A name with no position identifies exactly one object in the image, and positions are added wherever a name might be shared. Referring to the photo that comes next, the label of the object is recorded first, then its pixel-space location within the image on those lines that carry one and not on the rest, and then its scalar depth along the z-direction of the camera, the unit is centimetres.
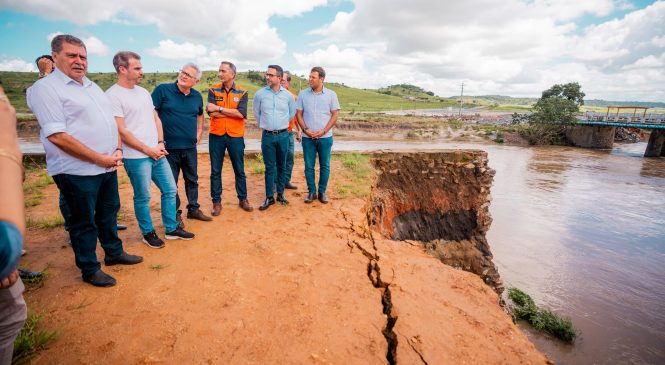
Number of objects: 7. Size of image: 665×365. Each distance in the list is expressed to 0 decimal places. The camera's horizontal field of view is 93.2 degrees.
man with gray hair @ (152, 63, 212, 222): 421
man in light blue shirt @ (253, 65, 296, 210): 511
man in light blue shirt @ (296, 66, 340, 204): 548
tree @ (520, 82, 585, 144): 3922
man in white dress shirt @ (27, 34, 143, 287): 255
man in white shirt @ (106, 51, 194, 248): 340
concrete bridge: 3286
